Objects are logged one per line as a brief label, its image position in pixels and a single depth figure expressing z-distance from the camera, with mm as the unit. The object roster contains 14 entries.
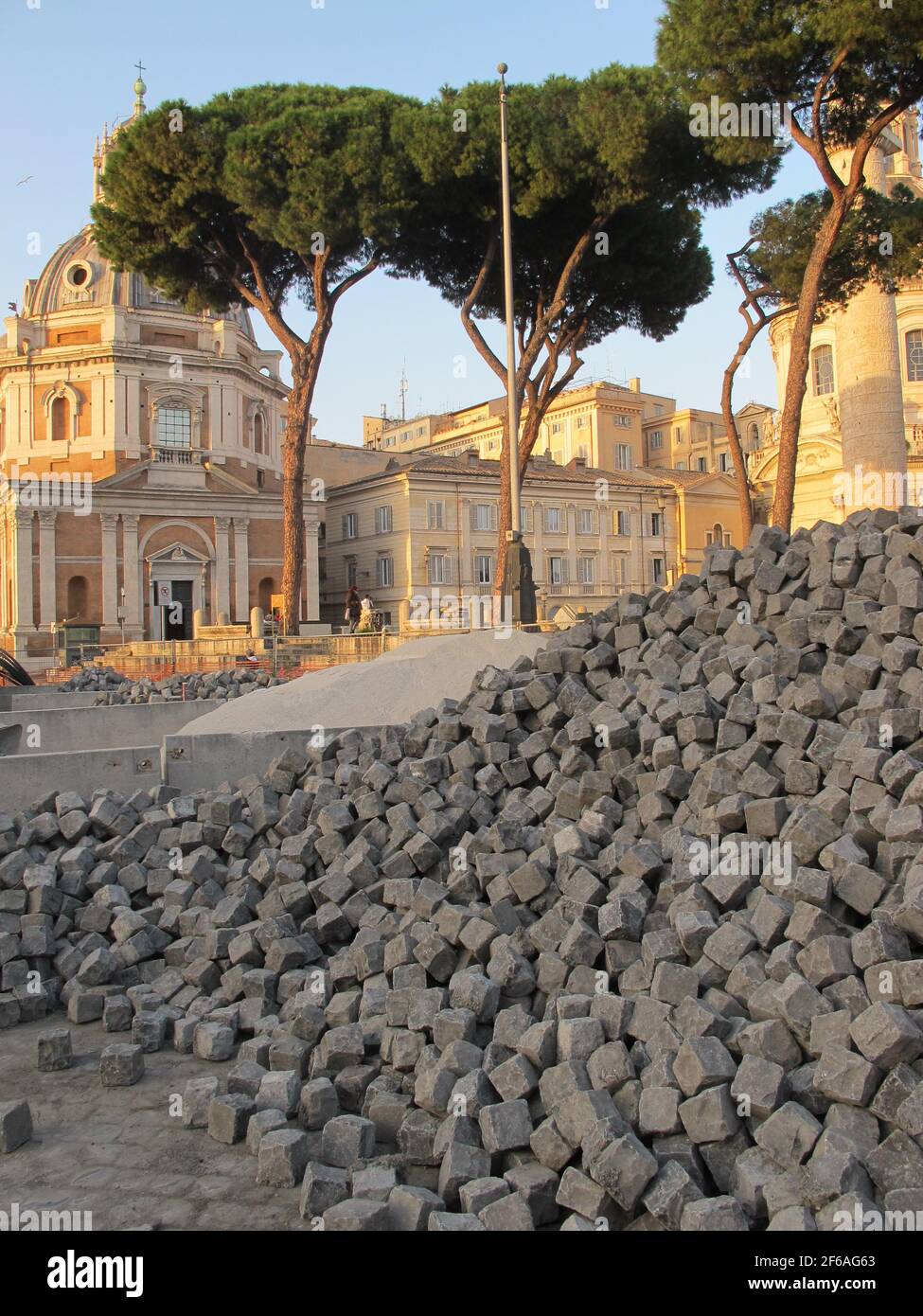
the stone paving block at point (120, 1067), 4492
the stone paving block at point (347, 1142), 3697
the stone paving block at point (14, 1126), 3936
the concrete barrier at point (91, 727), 11094
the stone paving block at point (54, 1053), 4684
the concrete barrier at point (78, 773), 7789
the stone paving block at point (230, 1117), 3996
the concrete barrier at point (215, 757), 8008
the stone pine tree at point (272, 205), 20531
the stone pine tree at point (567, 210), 19031
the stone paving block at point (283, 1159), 3652
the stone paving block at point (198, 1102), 4145
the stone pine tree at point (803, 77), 14898
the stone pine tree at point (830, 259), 19312
